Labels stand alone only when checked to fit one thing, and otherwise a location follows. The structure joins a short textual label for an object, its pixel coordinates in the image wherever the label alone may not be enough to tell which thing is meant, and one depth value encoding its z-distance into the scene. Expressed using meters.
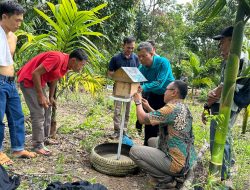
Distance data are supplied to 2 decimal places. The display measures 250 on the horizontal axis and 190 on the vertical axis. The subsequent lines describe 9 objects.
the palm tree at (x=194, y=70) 7.60
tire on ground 2.48
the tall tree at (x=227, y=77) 1.77
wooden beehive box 2.41
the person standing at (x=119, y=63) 3.52
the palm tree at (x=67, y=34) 2.74
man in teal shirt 2.86
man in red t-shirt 2.48
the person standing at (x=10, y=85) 2.28
